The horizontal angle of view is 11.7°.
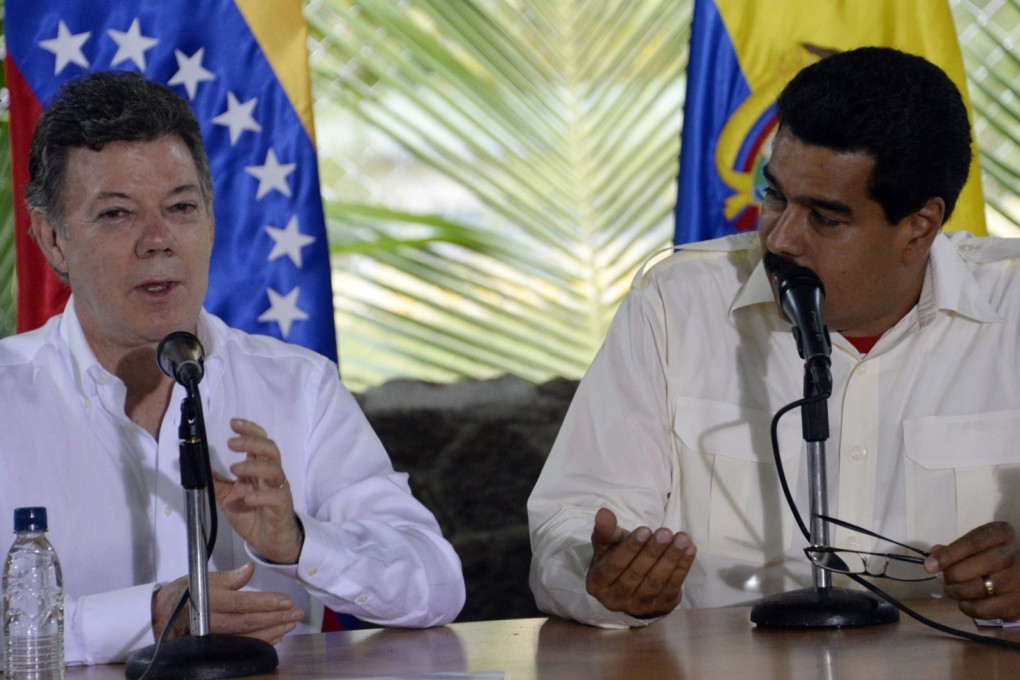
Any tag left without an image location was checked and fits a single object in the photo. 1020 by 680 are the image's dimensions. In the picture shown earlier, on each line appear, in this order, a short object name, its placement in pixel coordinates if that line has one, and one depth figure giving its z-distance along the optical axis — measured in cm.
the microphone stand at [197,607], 532
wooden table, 527
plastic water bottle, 542
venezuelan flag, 647
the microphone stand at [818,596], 545
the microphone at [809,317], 544
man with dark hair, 583
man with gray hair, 579
